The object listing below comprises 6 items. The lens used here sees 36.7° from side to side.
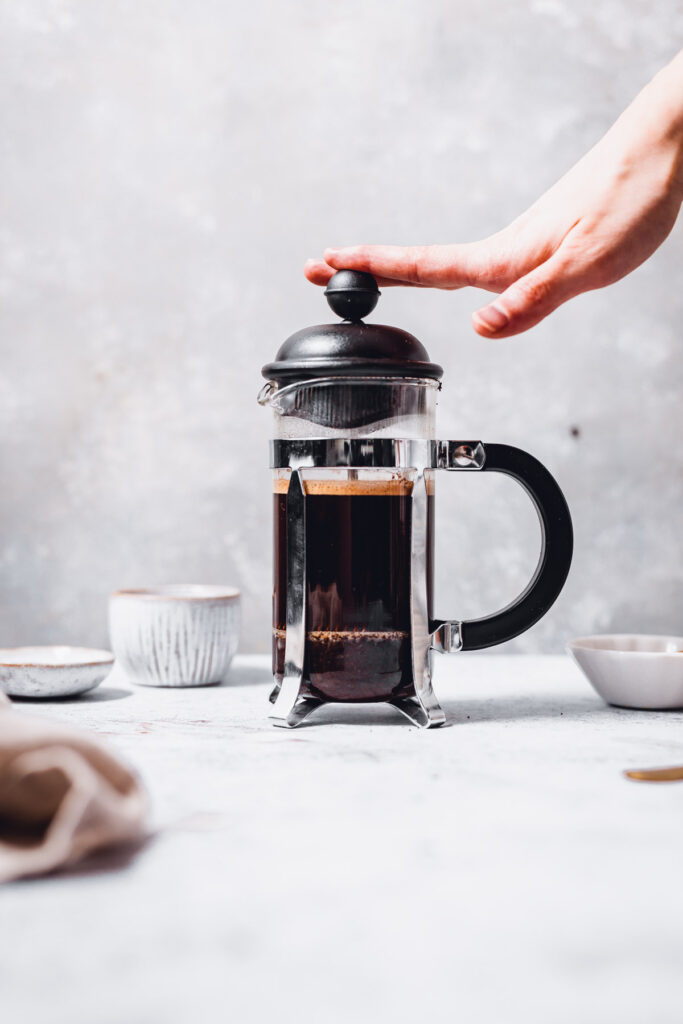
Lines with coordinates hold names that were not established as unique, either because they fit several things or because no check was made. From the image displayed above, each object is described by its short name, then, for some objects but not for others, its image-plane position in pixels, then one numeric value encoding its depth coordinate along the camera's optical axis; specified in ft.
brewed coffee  2.85
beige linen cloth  1.68
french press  2.84
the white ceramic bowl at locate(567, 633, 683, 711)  3.04
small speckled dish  3.17
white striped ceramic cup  3.41
